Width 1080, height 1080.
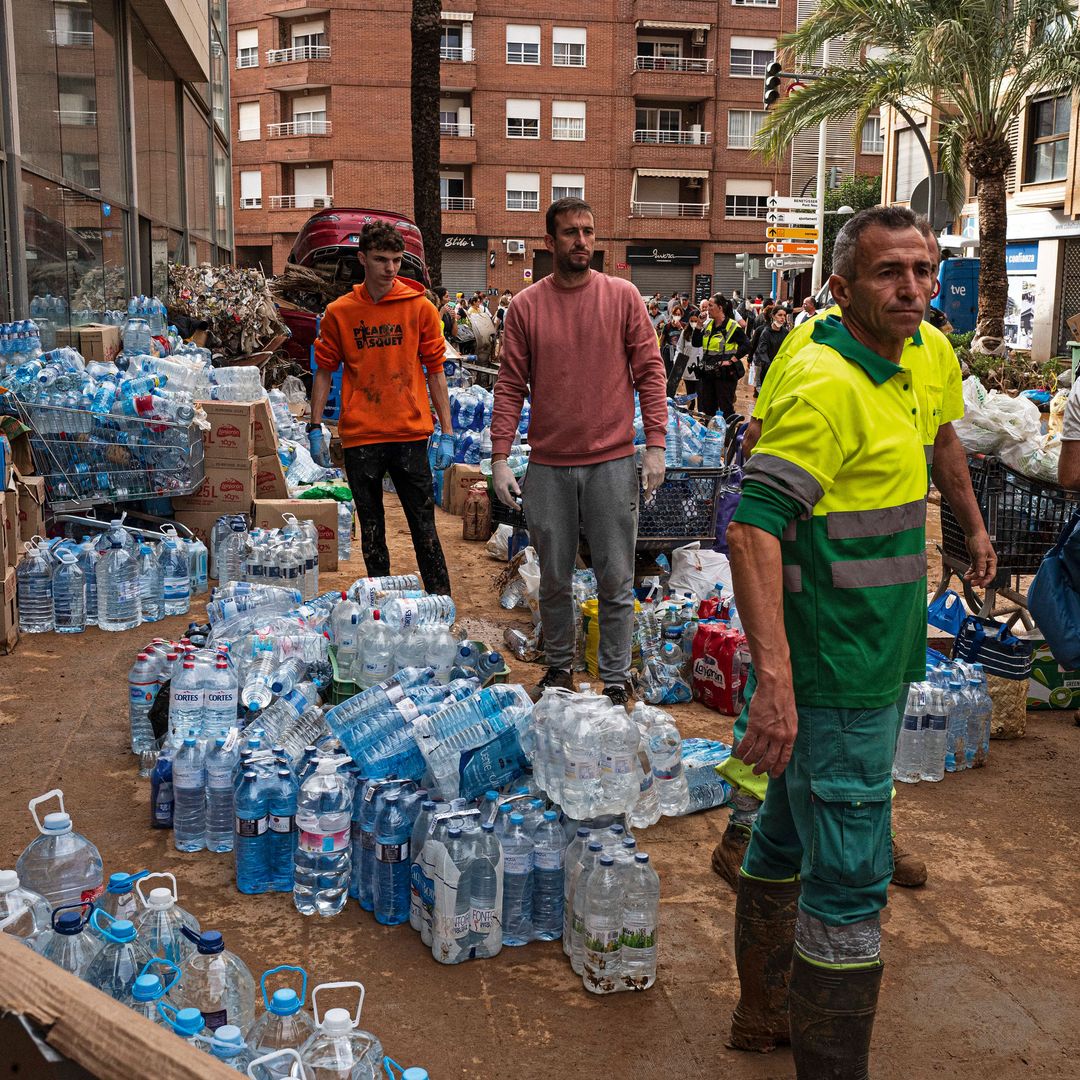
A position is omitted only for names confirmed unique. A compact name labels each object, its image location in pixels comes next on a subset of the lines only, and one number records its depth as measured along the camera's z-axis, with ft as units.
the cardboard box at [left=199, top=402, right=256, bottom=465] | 30.22
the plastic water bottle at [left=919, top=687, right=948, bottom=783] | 18.57
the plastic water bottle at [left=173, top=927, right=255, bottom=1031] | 9.91
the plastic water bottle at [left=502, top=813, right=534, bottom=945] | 13.20
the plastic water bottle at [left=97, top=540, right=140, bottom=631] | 25.38
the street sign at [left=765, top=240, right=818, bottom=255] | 105.91
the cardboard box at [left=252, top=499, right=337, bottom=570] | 30.14
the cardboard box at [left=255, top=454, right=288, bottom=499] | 31.91
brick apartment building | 178.70
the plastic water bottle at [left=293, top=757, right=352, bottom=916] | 13.82
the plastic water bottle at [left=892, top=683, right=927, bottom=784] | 18.44
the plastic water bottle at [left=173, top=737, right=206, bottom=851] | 15.37
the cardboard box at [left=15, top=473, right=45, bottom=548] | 25.66
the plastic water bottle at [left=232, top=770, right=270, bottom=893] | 14.17
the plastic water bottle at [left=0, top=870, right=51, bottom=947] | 10.06
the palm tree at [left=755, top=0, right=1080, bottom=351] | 72.23
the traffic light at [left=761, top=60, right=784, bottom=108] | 80.53
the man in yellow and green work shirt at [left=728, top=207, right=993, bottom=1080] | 9.06
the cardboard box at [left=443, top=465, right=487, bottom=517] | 38.06
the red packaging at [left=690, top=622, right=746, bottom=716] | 21.06
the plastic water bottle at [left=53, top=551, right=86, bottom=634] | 24.93
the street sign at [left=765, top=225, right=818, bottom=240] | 107.55
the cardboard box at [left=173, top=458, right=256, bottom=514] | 30.17
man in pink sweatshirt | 19.16
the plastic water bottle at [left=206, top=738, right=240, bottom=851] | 15.35
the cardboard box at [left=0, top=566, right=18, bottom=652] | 23.30
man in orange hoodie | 23.40
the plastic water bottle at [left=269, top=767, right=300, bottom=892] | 14.28
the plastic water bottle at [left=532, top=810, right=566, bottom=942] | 13.37
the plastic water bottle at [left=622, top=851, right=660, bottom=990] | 12.46
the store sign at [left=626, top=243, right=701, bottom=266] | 188.03
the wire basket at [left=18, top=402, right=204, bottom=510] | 26.89
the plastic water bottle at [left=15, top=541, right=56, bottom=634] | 24.84
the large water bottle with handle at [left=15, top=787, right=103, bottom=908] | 11.87
